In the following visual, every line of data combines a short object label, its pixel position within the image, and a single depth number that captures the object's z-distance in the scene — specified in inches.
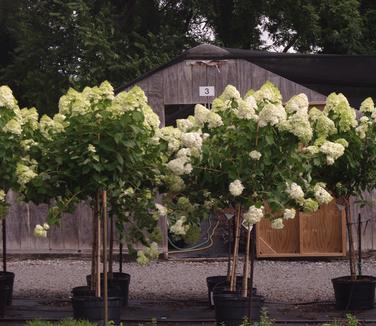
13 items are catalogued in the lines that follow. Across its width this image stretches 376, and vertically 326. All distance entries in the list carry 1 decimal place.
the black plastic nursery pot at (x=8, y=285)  535.5
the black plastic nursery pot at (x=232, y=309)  445.4
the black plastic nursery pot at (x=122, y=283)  540.5
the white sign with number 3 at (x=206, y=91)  737.8
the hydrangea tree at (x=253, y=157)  405.8
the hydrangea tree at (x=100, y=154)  410.7
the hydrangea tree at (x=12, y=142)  450.8
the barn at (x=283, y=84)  741.6
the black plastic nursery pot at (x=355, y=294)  525.7
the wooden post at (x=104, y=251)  396.4
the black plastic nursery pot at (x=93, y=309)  442.1
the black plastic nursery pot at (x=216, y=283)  506.0
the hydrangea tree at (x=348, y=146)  460.2
